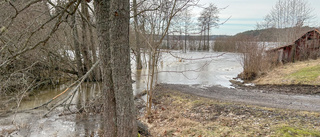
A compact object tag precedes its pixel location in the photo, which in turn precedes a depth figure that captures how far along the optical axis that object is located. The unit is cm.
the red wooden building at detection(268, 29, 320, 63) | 1580
